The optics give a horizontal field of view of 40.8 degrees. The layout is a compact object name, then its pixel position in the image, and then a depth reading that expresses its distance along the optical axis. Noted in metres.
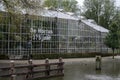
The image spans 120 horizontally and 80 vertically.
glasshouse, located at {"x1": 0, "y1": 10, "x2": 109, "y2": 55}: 21.60
